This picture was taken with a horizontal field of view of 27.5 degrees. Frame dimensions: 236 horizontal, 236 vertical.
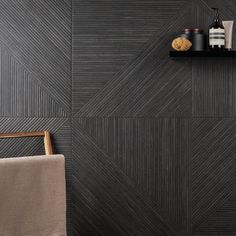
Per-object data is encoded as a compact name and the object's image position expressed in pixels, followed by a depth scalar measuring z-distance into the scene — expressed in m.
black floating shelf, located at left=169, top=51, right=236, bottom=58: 2.24
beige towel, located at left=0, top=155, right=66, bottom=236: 1.99
